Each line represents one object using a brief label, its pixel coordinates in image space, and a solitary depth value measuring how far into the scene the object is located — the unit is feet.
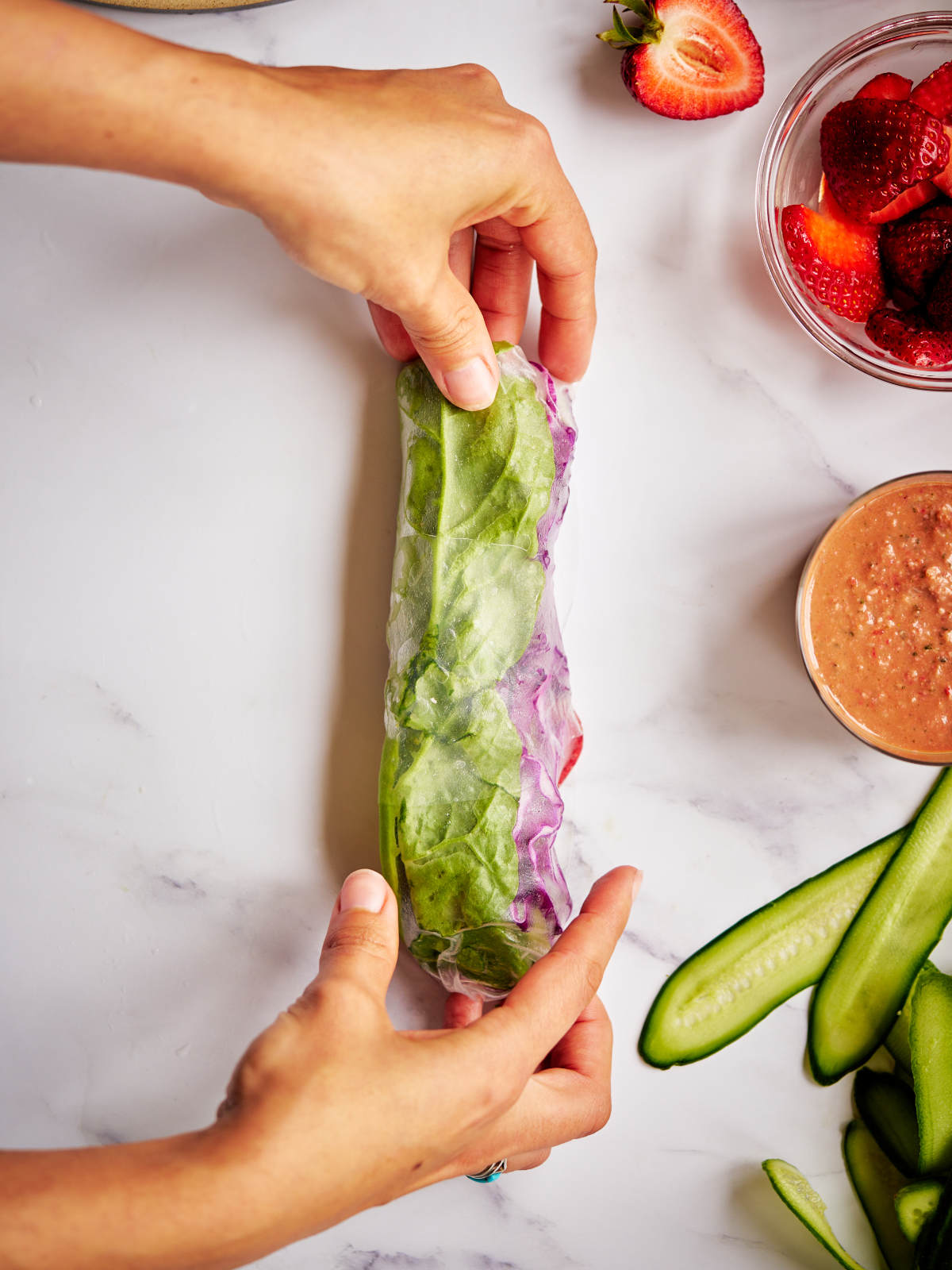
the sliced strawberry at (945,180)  1.56
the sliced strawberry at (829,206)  1.60
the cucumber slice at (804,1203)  1.63
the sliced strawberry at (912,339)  1.58
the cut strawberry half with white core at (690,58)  1.58
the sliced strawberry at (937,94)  1.57
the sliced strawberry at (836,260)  1.58
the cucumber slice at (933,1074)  1.61
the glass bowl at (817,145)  1.60
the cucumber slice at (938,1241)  1.60
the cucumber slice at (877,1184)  1.66
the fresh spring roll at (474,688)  1.54
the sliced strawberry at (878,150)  1.53
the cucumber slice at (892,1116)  1.65
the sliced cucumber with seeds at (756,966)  1.66
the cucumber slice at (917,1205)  1.61
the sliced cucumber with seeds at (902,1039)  1.66
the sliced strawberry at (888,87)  1.59
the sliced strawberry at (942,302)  1.56
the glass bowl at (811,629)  1.58
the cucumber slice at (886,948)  1.65
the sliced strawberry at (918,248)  1.57
